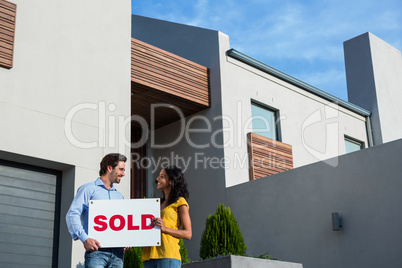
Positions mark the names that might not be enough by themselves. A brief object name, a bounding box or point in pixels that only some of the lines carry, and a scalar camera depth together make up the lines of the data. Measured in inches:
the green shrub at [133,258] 306.5
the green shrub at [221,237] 306.7
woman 161.9
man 159.8
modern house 311.7
